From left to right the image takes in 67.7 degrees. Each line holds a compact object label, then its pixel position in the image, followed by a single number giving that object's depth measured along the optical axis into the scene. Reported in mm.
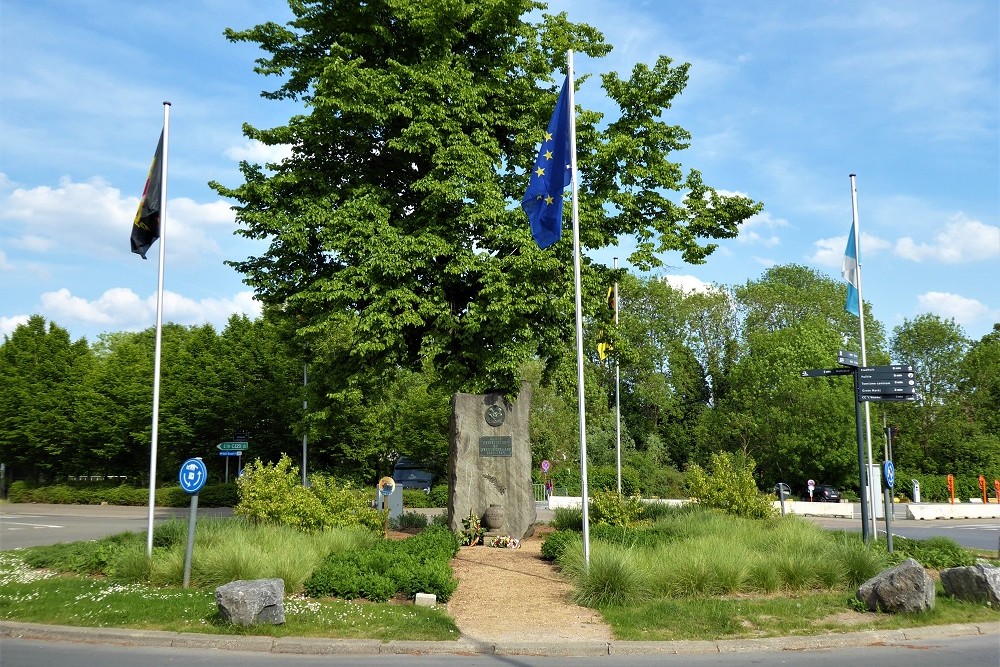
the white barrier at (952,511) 35438
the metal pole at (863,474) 15648
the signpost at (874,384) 15773
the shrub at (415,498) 37344
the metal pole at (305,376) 31344
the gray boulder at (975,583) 10930
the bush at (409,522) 20875
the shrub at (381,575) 11148
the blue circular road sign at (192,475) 11848
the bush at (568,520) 18734
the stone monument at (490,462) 17562
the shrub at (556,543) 14250
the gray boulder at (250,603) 9523
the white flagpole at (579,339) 11883
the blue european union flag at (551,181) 12812
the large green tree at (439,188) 17297
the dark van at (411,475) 41031
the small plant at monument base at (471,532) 16766
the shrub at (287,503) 15359
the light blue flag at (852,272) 18625
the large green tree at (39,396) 44406
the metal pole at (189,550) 11781
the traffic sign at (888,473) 16219
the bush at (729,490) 18266
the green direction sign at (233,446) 29366
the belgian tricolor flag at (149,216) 14336
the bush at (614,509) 17172
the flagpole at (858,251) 18359
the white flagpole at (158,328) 13299
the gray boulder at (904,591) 10281
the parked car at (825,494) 45156
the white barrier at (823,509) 36562
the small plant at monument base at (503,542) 16438
